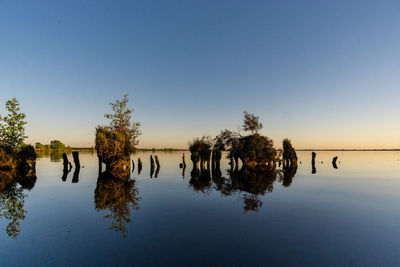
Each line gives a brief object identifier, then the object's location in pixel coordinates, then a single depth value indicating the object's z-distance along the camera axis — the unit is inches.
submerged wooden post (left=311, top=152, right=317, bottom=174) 1444.4
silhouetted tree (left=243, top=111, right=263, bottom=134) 1643.7
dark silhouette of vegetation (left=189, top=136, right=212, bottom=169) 1680.6
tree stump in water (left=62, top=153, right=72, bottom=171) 1405.8
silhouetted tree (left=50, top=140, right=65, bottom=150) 6072.8
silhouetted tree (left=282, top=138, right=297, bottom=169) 2052.2
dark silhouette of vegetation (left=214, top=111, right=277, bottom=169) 1594.5
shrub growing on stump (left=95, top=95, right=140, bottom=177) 1252.5
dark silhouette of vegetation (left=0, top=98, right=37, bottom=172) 1161.4
